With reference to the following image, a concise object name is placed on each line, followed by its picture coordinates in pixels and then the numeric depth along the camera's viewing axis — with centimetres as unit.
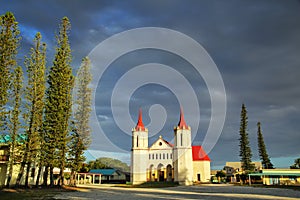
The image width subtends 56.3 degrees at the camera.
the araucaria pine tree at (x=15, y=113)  2683
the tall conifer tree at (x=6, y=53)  2436
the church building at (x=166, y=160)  5255
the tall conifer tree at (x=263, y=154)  5962
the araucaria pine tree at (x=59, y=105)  3030
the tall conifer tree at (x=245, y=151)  5496
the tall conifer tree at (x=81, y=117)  3434
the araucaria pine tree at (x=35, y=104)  2789
